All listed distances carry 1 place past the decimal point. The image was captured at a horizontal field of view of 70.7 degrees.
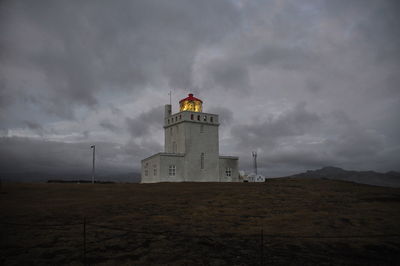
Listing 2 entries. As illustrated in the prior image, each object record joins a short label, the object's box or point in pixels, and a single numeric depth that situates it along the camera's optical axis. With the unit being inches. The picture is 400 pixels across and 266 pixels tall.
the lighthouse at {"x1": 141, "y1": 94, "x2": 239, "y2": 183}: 1406.3
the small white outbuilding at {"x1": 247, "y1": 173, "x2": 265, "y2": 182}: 1590.8
